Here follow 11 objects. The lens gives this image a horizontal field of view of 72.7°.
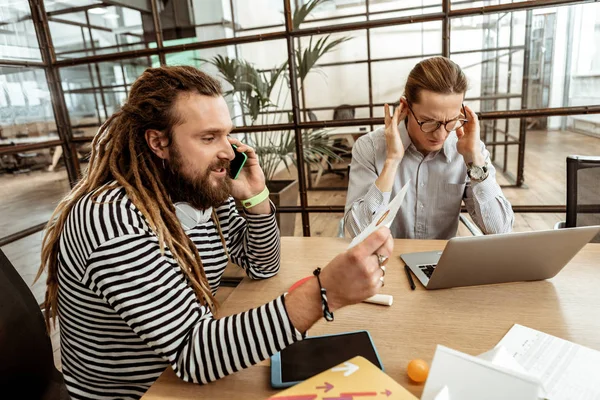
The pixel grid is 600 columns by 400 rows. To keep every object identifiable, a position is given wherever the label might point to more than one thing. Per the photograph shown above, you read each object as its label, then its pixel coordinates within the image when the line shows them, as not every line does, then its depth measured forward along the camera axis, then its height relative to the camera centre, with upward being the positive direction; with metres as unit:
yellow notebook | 0.60 -0.43
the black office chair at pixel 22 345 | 0.96 -0.55
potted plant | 2.17 -0.03
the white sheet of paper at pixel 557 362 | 0.66 -0.50
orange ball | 0.70 -0.48
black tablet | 0.74 -0.49
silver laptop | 0.89 -0.41
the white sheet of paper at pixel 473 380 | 0.50 -0.38
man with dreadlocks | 0.73 -0.32
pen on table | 1.05 -0.50
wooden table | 0.75 -0.51
